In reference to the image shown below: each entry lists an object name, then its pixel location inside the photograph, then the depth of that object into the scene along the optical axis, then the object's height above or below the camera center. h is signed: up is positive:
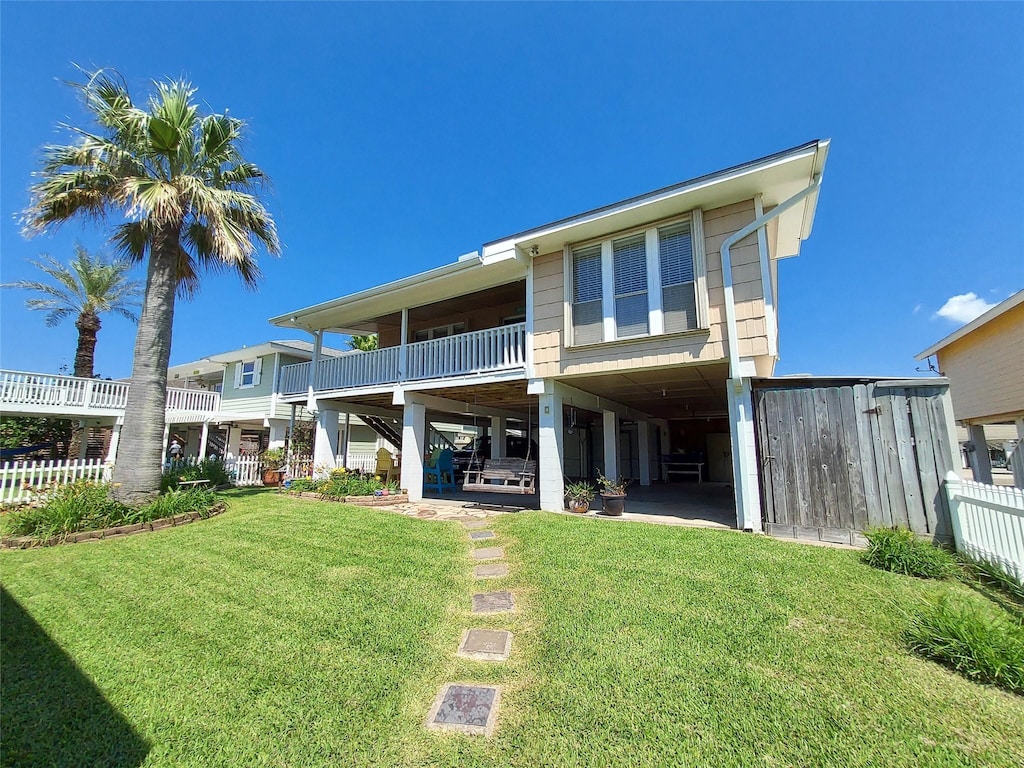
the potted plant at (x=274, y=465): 13.57 -0.65
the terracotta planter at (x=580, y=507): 8.25 -1.26
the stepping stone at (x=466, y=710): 2.37 -1.64
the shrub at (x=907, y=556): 4.46 -1.27
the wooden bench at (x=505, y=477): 8.55 -0.69
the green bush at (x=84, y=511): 6.40 -1.15
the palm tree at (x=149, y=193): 7.92 +5.10
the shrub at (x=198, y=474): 9.48 -0.78
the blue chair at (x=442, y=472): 12.23 -0.82
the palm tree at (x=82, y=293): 16.98 +6.55
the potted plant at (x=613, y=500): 7.96 -1.08
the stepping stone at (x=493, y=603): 3.92 -1.58
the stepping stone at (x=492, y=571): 4.84 -1.54
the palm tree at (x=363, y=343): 22.22 +5.93
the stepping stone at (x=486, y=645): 3.13 -1.62
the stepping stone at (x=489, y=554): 5.49 -1.51
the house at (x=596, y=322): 6.57 +2.47
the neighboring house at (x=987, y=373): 11.16 +2.25
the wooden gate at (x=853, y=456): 5.51 -0.16
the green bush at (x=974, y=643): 2.66 -1.40
